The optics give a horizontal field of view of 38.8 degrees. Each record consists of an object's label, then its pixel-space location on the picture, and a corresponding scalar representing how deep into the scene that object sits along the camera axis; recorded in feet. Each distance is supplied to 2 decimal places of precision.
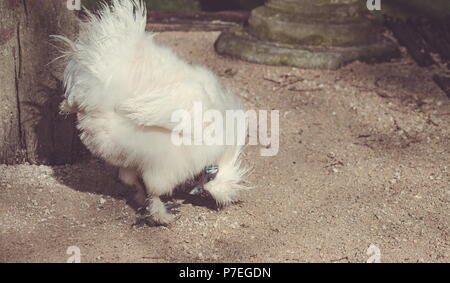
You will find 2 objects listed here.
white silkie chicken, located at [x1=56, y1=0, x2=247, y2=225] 9.70
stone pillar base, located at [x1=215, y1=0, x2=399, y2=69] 17.48
